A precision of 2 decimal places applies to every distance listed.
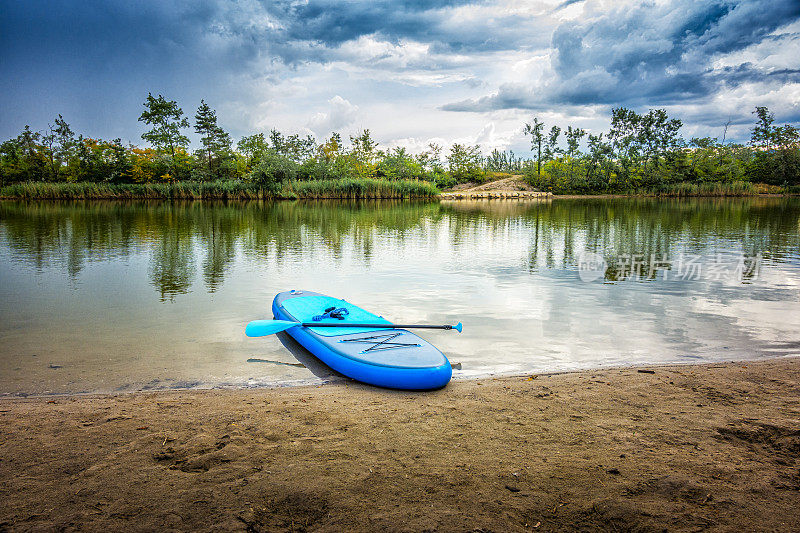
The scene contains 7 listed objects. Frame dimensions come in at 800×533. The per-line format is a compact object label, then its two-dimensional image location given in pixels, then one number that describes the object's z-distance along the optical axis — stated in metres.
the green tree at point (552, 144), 54.02
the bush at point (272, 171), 41.69
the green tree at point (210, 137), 45.09
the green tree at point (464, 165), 56.72
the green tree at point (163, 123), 45.01
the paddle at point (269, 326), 5.20
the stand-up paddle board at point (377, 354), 4.08
